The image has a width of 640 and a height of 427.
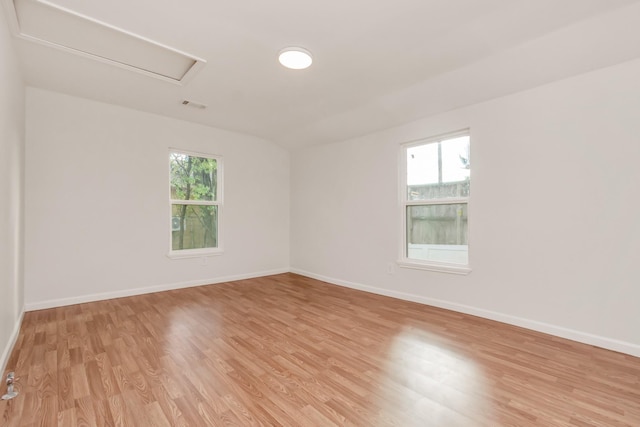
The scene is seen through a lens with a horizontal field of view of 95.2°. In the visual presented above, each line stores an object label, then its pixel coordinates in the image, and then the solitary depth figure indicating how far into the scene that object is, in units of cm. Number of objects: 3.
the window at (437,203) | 349
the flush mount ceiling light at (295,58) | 258
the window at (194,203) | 455
